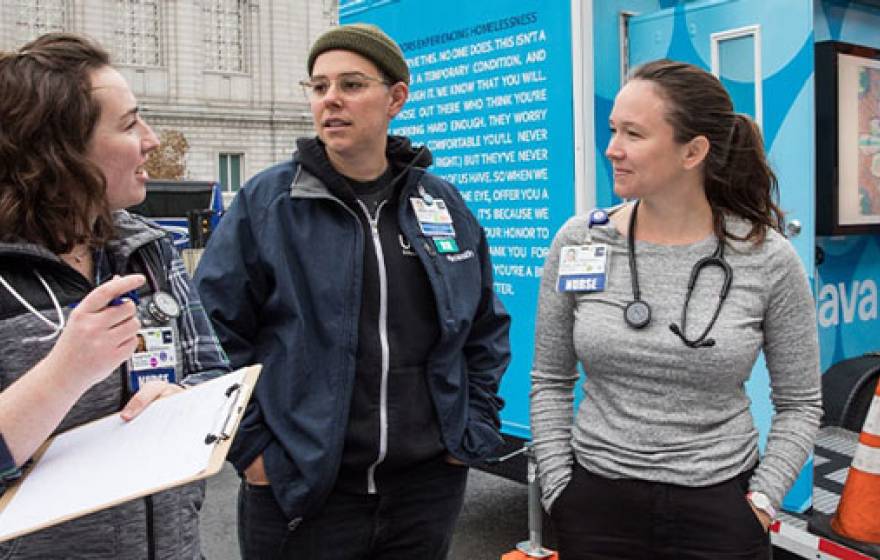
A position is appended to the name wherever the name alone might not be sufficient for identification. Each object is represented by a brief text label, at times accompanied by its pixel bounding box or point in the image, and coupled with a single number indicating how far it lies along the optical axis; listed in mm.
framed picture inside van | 3504
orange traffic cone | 2750
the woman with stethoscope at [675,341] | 2012
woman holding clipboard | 1333
